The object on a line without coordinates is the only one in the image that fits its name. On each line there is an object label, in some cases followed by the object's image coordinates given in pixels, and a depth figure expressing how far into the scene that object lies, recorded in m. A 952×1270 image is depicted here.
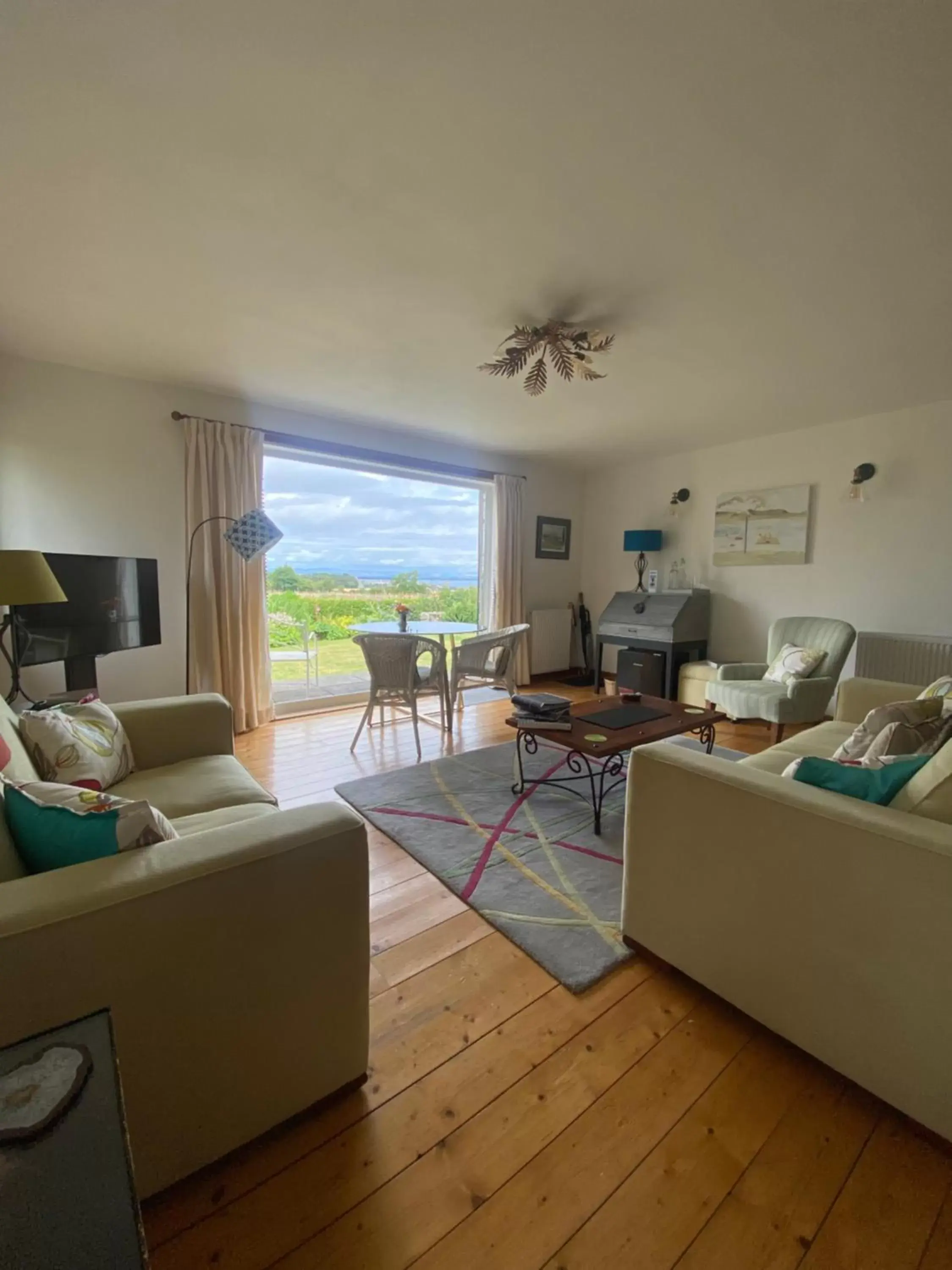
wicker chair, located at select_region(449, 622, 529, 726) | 3.73
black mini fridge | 4.57
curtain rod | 3.79
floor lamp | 3.49
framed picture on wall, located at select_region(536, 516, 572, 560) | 5.51
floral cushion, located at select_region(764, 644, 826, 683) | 3.46
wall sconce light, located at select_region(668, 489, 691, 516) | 4.83
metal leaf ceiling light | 2.38
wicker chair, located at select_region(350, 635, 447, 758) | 3.26
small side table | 0.40
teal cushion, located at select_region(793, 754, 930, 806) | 1.21
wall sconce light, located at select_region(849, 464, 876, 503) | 3.70
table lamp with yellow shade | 1.83
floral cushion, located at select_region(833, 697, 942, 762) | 1.59
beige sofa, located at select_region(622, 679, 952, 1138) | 1.04
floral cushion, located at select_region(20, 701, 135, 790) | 1.52
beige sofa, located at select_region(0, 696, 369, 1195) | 0.82
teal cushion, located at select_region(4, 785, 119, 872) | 0.96
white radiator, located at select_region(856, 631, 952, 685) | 3.37
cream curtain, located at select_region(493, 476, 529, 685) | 5.08
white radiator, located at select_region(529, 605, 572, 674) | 5.54
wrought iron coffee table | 2.26
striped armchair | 3.33
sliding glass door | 4.16
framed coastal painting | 4.14
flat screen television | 2.45
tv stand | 2.71
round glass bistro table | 3.83
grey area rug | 1.66
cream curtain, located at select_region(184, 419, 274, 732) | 3.49
